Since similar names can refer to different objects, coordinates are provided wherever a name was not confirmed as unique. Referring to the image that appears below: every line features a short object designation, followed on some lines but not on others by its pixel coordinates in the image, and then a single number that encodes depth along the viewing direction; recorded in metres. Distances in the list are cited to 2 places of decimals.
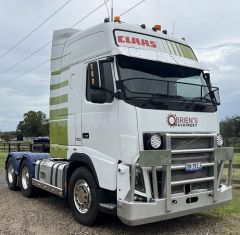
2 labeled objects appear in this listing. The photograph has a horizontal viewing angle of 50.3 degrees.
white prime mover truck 4.02
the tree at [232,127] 46.95
